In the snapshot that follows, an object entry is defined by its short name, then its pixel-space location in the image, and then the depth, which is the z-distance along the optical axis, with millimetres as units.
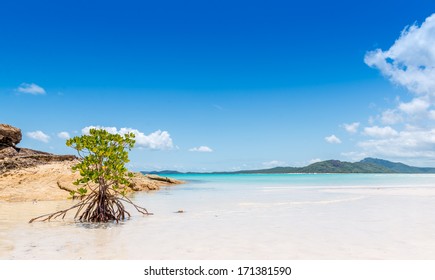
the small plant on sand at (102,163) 14820
